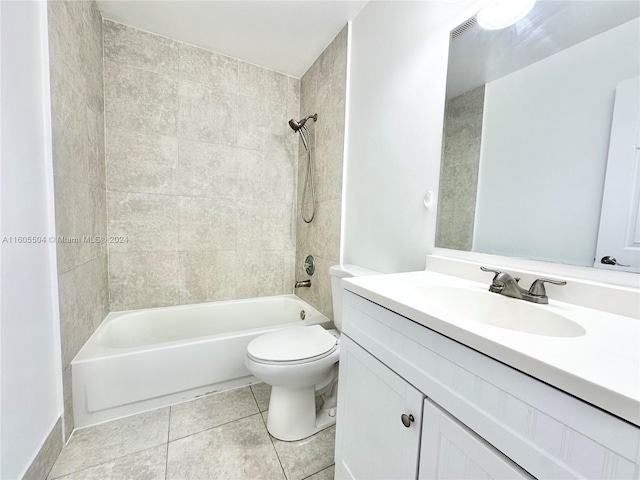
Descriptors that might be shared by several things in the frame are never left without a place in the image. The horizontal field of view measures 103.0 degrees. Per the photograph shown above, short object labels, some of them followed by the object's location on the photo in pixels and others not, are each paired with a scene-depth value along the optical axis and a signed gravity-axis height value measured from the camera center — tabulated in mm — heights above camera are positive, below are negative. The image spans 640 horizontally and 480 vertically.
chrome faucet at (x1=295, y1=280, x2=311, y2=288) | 2019 -492
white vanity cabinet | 355 -356
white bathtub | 1275 -824
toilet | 1156 -694
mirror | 704 +337
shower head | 1981 +771
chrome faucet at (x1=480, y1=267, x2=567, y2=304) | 714 -172
